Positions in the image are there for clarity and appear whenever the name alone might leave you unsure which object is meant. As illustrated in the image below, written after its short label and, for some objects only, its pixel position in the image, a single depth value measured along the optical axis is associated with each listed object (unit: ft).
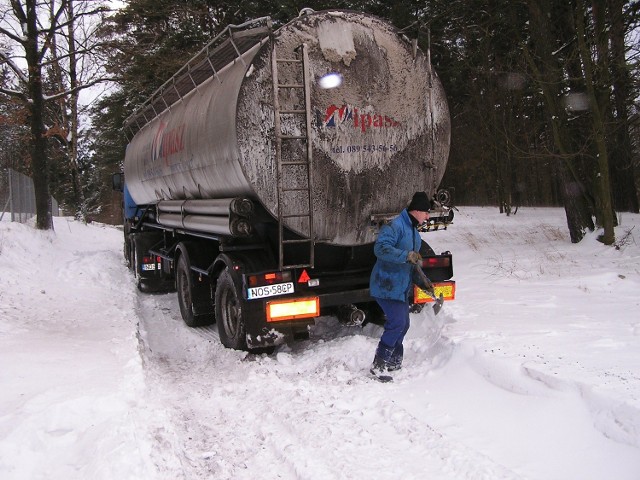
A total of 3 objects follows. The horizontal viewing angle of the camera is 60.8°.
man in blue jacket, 16.71
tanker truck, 17.47
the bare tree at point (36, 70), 50.37
